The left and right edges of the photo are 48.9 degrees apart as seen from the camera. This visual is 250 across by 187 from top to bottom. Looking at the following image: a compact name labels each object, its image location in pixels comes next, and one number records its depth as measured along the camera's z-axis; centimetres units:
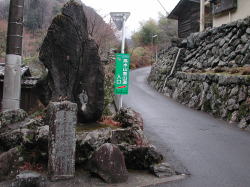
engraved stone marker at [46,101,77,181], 540
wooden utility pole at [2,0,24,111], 655
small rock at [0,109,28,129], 674
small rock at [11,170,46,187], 495
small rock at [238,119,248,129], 995
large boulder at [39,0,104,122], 675
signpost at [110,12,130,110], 967
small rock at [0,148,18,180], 552
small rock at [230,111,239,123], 1079
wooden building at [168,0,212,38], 2472
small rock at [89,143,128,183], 550
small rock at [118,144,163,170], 620
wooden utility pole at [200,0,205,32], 2241
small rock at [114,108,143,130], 787
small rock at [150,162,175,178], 596
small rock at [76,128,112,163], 598
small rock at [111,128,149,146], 665
